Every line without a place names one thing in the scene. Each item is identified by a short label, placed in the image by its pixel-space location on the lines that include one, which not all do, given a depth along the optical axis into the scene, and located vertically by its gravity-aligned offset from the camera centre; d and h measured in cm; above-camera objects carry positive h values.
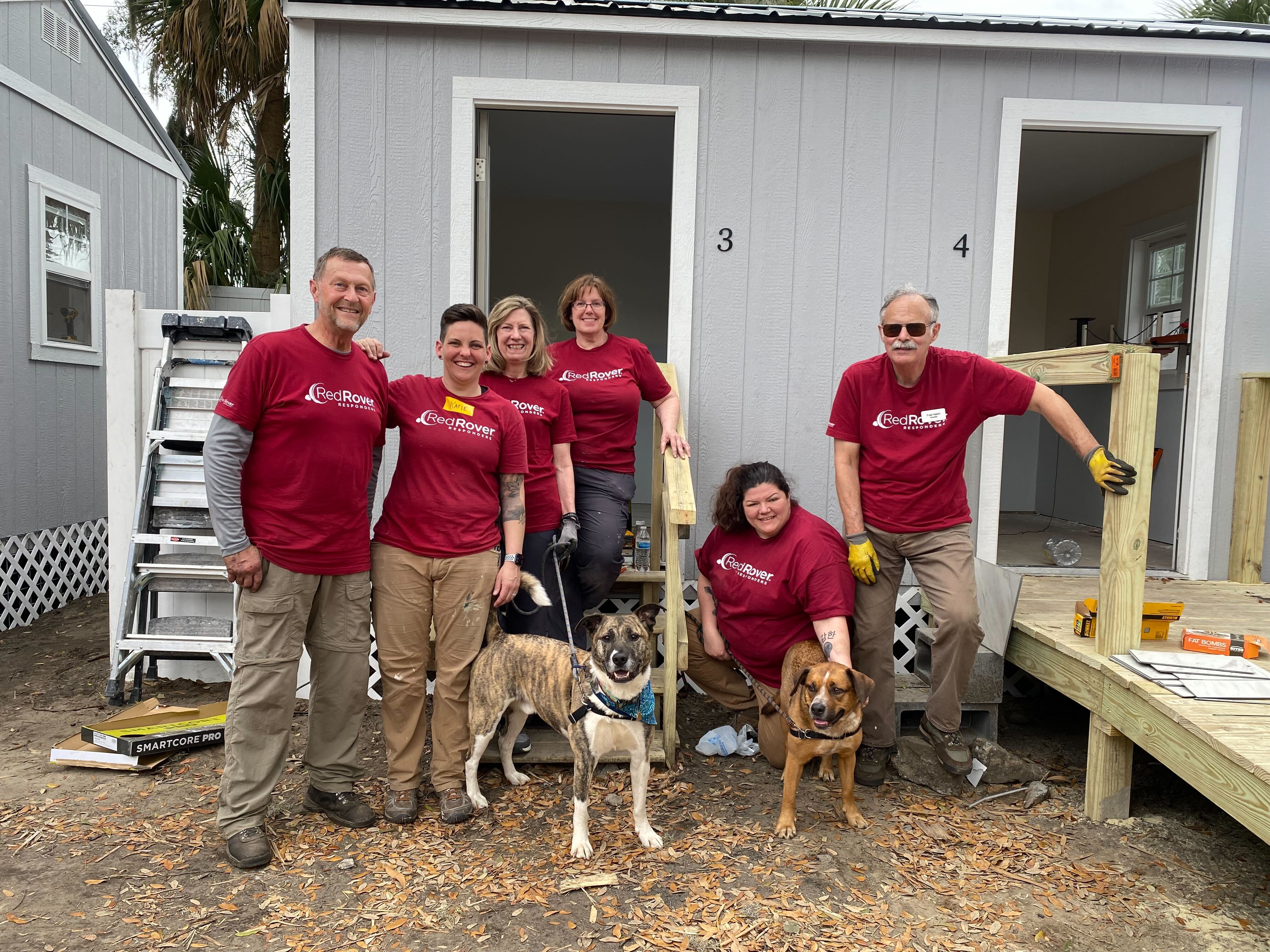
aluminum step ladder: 438 -68
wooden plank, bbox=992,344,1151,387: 334 +28
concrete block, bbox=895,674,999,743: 394 -135
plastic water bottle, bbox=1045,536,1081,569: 548 -81
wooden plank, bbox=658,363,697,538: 356 -34
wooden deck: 252 -95
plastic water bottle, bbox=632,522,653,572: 469 -79
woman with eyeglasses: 377 -4
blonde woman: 348 -5
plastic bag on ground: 393 -154
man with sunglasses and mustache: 342 -26
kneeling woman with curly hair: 344 -72
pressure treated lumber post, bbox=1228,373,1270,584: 466 -25
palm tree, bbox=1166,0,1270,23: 981 +510
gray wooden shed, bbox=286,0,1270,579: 452 +142
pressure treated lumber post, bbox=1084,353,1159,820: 319 -51
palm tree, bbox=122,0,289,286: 1082 +438
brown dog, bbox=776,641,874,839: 303 -111
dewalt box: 352 -79
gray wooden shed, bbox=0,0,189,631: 631 +103
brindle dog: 292 -104
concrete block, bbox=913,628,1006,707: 390 -118
